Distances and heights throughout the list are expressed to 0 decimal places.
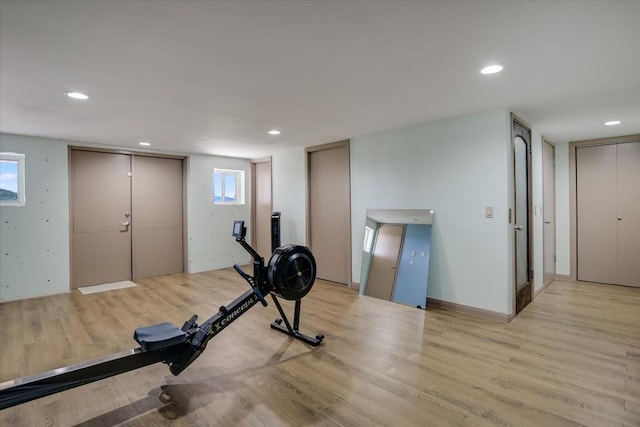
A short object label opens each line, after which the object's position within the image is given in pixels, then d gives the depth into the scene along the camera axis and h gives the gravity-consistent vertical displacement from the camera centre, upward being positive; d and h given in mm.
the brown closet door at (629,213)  4809 -43
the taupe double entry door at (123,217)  5168 -6
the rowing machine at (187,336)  1779 -855
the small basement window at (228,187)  6660 +585
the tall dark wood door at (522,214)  3732 -33
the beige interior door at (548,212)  4906 -14
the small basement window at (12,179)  4469 +522
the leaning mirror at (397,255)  4062 -551
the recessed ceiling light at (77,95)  2862 +1071
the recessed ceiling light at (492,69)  2373 +1046
